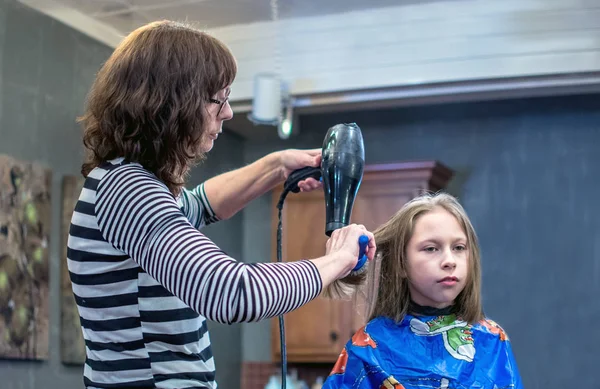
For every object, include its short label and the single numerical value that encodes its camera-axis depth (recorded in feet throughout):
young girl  5.77
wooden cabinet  15.37
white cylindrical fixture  14.38
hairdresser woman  3.53
